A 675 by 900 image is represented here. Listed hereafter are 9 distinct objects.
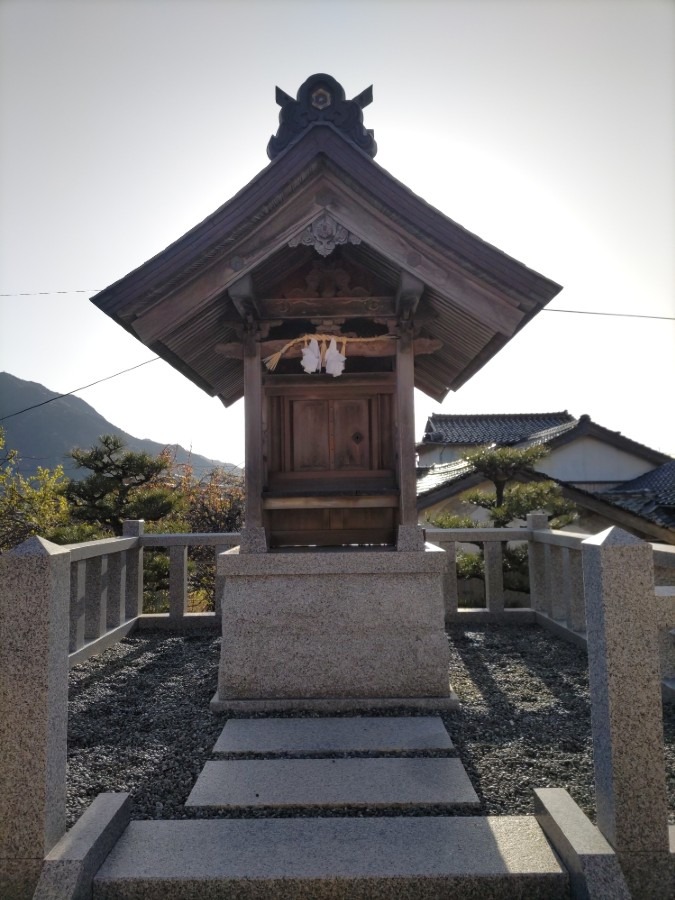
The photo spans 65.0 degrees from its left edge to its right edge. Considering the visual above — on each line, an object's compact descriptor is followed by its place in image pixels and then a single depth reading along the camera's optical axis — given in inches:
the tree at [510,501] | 374.6
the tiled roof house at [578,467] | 598.2
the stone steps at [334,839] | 81.0
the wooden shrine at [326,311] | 151.1
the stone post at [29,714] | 78.8
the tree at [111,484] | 439.9
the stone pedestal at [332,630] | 154.6
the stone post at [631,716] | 80.3
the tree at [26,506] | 517.7
